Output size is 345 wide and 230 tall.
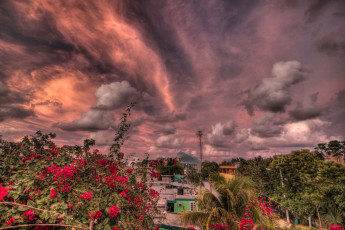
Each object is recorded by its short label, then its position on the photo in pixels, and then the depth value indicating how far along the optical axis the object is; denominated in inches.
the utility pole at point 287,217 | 926.6
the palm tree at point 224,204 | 274.0
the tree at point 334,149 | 1827.3
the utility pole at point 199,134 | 1240.7
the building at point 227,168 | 2308.6
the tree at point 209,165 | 1983.0
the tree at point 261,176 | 1004.0
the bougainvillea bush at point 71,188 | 96.9
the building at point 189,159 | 1565.8
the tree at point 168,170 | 1350.9
